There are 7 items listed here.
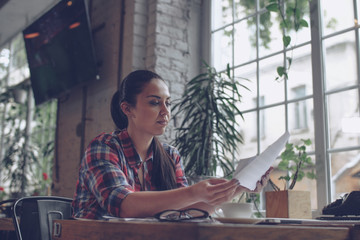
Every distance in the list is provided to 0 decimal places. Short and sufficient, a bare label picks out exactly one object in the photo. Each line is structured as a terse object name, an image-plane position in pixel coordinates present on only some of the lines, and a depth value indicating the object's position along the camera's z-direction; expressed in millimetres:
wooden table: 793
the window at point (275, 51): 2537
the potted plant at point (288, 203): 1998
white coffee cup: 1818
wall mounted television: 3723
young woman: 1295
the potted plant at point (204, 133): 2793
